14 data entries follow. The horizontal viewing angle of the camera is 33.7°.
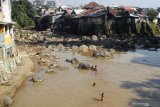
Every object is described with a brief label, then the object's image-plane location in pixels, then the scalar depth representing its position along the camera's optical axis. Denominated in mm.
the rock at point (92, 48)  33419
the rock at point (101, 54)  29349
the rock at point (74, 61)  25798
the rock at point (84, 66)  23140
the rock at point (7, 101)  14294
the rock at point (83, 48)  32879
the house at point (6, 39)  18689
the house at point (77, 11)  54977
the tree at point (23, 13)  57908
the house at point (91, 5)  62838
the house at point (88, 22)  44000
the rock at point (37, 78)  19035
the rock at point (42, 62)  24563
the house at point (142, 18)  44389
